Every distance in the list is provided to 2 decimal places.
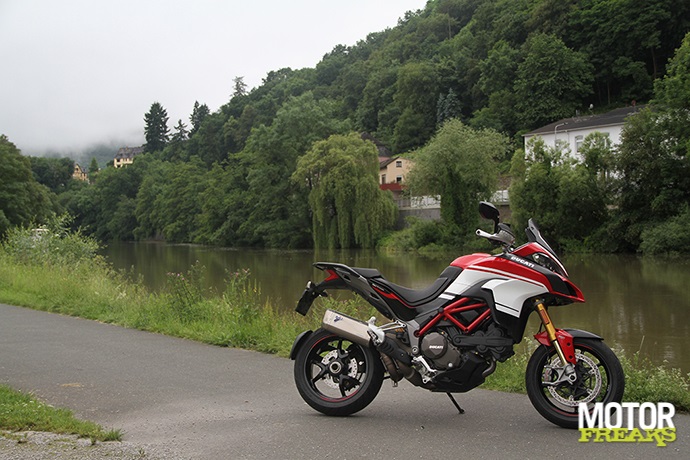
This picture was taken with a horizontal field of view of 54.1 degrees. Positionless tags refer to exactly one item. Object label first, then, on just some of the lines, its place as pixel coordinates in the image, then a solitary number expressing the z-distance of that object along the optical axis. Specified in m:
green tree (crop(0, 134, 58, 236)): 49.60
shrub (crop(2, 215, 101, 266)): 18.58
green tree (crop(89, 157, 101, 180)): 184.79
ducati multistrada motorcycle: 4.55
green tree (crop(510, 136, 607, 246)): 39.53
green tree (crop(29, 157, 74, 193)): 130.04
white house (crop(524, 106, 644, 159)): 55.66
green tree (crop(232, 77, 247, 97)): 148.25
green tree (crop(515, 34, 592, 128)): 68.25
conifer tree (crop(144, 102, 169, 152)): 159.50
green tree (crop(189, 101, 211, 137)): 149.38
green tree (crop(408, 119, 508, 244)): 44.72
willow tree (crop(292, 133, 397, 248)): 48.16
